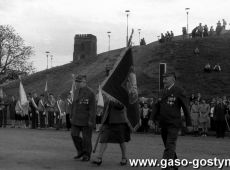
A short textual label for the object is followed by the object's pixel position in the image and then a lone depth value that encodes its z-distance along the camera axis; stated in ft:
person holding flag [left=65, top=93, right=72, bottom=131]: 88.43
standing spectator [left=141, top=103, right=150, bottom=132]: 86.38
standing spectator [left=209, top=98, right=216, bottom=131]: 82.28
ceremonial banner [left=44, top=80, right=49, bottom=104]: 97.14
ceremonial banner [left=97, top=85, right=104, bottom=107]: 77.88
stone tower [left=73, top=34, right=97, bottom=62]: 371.35
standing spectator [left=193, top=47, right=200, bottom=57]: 173.71
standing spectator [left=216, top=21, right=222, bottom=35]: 213.54
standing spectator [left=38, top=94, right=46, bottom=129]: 95.25
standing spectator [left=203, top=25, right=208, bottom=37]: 200.95
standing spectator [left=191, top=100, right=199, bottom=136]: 82.38
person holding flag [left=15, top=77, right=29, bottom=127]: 94.90
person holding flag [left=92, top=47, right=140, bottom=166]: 39.47
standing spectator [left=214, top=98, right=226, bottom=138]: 78.43
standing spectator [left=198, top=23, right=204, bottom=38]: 201.12
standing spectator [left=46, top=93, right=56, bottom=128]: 95.35
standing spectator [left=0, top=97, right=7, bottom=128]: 98.48
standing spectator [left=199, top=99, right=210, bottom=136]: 81.35
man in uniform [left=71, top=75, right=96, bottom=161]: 40.60
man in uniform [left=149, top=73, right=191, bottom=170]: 34.17
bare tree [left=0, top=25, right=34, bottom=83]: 234.79
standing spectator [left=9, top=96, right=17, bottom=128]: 98.78
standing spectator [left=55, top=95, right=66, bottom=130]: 92.73
